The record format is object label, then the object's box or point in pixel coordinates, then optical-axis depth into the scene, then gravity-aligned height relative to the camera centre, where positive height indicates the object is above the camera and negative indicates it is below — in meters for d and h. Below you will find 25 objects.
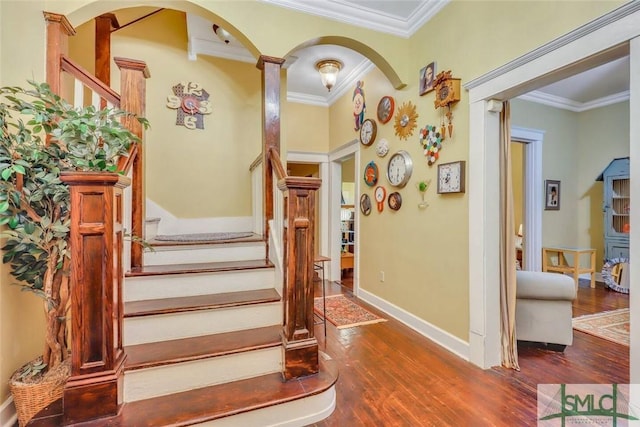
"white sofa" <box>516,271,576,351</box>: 2.52 -0.80
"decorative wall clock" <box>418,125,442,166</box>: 2.75 +0.69
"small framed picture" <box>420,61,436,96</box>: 2.80 +1.31
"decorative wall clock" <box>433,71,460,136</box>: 2.52 +1.05
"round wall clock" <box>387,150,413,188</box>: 3.15 +0.51
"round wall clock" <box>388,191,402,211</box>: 3.35 +0.16
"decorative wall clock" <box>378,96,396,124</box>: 3.48 +1.27
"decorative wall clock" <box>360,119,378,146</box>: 3.88 +1.11
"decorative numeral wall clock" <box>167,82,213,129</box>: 3.48 +1.31
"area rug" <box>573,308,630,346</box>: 2.86 -1.15
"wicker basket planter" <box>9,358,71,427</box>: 1.46 -0.89
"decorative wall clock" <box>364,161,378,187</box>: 3.86 +0.54
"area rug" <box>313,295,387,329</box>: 3.32 -1.19
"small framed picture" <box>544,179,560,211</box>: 4.75 +0.32
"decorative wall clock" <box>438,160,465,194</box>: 2.50 +0.33
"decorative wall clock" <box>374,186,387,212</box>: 3.69 +0.24
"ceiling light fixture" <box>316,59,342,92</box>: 3.87 +1.89
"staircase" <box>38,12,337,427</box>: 1.39 -0.59
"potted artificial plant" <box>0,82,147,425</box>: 1.45 +0.06
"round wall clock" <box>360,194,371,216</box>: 4.07 +0.15
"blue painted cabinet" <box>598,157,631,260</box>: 4.53 +0.09
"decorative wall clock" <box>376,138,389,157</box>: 3.60 +0.82
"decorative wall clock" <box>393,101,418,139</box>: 3.09 +1.01
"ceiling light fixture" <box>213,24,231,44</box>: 3.24 +2.00
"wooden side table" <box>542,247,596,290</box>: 4.51 -0.74
